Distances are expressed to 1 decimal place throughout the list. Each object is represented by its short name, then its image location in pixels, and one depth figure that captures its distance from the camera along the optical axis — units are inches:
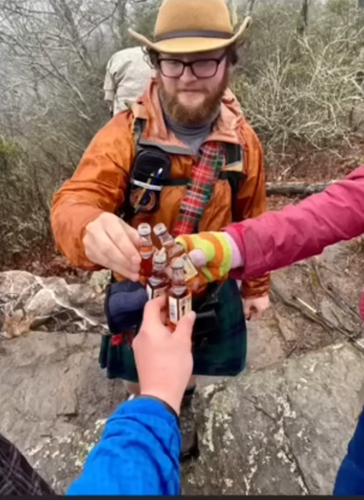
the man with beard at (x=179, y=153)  57.9
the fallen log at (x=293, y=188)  182.4
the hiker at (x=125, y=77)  99.7
